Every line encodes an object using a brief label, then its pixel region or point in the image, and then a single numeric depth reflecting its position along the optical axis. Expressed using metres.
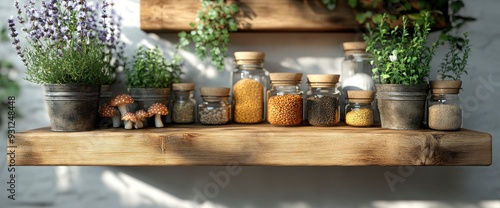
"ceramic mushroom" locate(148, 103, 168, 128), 1.39
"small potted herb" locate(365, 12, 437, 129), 1.32
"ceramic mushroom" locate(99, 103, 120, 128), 1.39
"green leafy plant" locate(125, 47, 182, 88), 1.50
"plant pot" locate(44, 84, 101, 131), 1.28
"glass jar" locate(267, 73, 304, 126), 1.39
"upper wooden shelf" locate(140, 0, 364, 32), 1.54
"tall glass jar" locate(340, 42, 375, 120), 1.52
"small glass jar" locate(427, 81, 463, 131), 1.30
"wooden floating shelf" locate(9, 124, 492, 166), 1.24
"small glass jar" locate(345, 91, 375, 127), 1.41
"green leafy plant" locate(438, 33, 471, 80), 1.54
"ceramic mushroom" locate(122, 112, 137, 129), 1.33
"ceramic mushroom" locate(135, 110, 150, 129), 1.35
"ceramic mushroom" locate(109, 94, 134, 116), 1.38
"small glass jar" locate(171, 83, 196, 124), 1.51
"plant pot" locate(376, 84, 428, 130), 1.32
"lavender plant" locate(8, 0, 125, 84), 1.29
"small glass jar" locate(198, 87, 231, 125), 1.46
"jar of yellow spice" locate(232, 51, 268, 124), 1.49
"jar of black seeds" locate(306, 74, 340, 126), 1.41
